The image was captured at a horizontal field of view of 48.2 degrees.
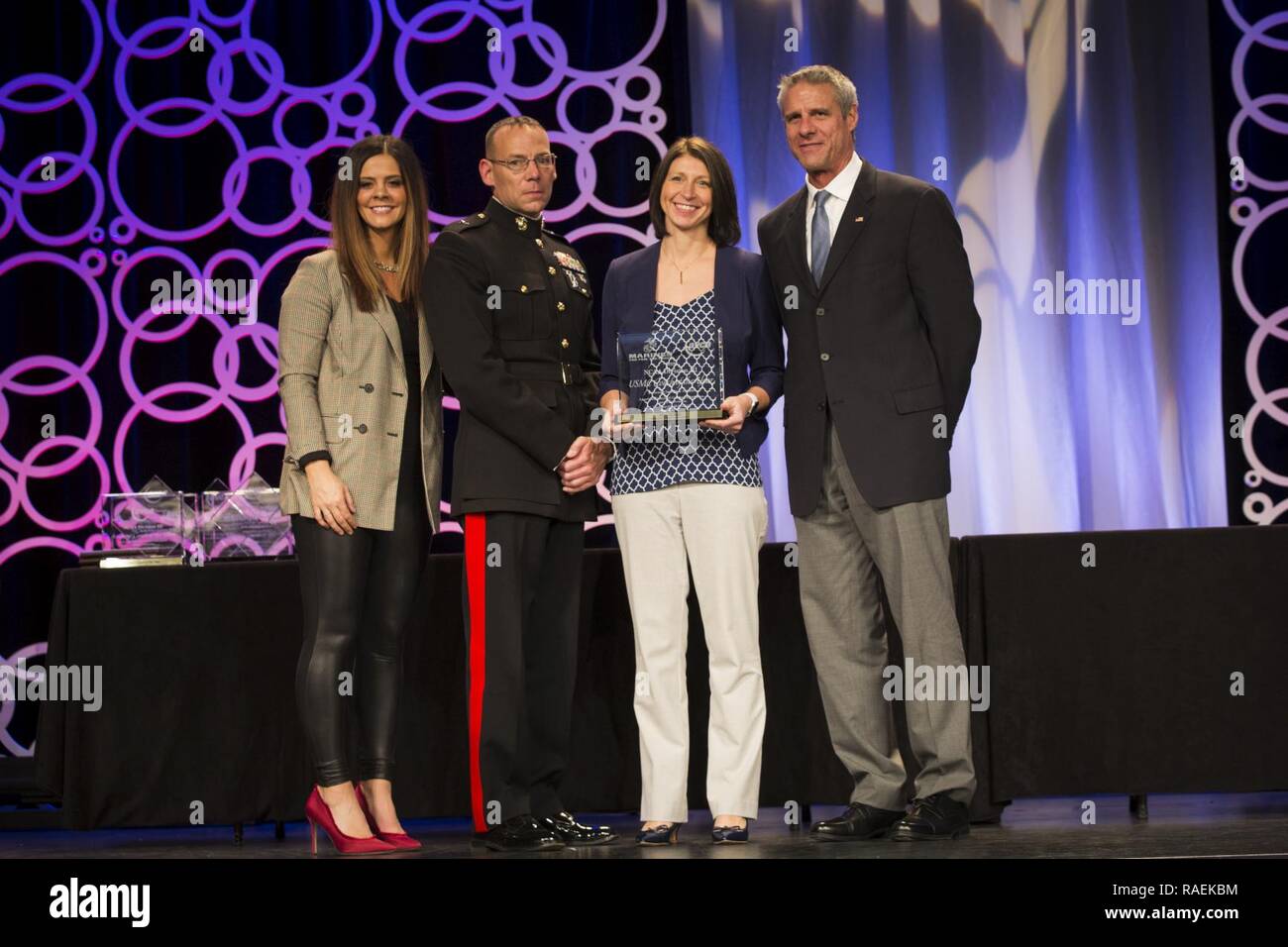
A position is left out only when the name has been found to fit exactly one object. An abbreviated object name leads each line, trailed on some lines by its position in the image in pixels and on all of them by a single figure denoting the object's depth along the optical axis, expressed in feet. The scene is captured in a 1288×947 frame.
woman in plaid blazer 11.68
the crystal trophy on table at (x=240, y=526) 14.94
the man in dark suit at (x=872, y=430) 11.55
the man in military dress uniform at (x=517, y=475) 11.51
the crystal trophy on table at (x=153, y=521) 14.78
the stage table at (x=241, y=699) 13.80
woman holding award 11.53
